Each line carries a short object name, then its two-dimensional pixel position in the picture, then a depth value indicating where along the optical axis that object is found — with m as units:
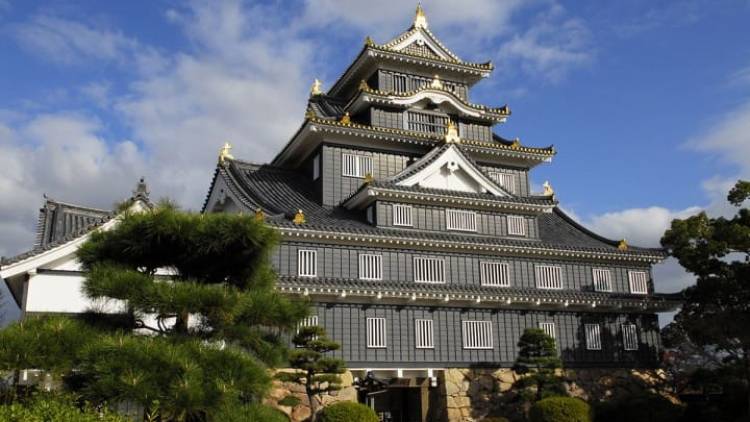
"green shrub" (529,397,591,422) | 23.72
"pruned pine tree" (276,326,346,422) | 21.28
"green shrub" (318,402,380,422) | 21.78
